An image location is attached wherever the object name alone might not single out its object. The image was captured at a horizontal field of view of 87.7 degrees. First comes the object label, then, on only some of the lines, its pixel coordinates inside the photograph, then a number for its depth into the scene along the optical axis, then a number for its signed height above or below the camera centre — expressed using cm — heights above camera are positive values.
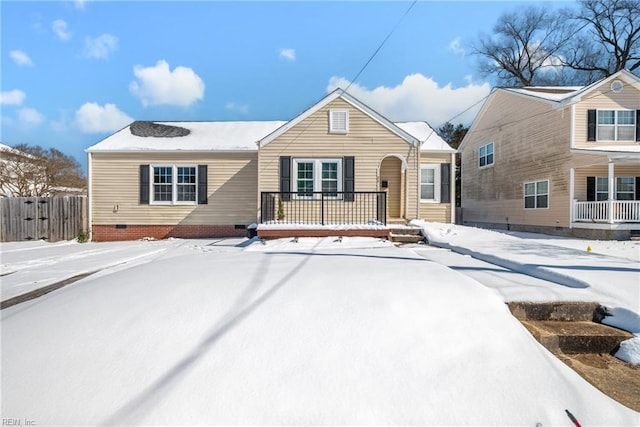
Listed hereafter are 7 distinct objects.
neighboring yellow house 1201 +203
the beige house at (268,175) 1129 +123
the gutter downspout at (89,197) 1280 +42
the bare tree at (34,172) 2091 +244
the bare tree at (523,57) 2964 +1383
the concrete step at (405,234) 1004 -79
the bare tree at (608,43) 2529 +1315
